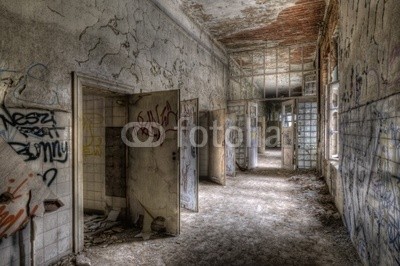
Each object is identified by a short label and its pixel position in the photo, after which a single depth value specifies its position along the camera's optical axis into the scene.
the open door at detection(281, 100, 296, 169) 8.52
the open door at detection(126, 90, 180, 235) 3.53
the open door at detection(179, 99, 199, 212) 4.60
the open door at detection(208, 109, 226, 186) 6.60
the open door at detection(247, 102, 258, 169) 8.94
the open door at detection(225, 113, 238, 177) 7.82
